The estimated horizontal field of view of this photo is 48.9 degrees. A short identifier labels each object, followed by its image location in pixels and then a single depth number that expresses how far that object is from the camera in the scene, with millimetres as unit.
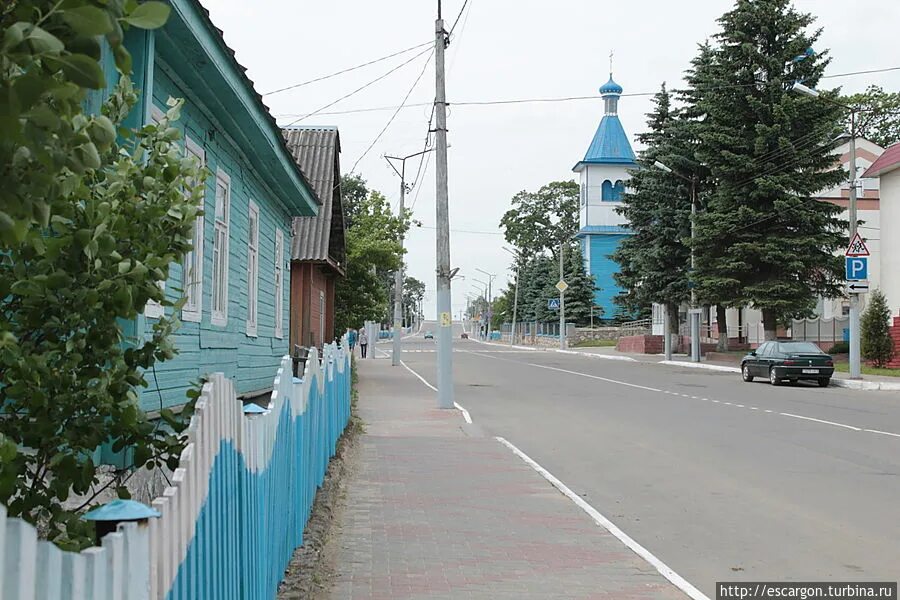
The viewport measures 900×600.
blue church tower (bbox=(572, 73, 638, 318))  90125
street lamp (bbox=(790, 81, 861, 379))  30984
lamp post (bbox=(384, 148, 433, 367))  45688
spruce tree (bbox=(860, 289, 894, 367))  36406
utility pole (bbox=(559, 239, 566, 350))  73250
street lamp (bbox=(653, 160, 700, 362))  46228
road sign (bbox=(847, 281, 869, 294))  30281
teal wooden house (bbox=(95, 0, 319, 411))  8133
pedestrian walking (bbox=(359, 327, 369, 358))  58969
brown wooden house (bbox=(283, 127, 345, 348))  23625
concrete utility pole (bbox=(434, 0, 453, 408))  20891
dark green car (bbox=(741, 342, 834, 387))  30141
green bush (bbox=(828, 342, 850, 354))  45281
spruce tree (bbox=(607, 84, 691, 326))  49812
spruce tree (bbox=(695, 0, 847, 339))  41000
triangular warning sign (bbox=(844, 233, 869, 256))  30484
